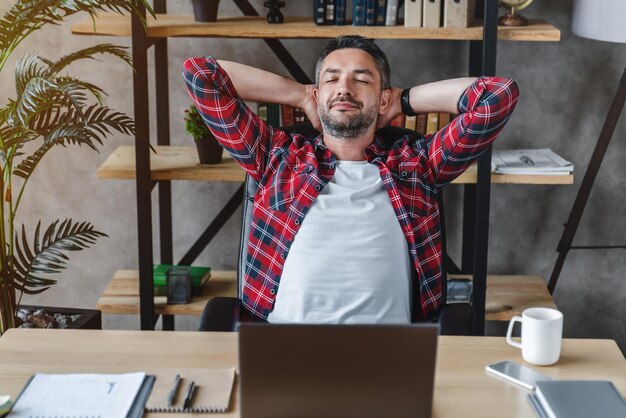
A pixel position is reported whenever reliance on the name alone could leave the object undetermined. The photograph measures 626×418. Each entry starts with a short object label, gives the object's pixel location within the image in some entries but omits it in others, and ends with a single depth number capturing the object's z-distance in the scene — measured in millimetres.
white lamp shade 2775
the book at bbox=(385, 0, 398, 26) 2867
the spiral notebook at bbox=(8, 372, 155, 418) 1509
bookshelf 2828
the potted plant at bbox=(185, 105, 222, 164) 3012
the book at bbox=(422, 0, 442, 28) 2834
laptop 1374
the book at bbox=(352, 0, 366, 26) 2859
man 2273
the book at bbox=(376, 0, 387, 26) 2869
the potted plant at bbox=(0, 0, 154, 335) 2557
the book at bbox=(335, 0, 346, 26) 2859
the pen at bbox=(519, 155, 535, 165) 3070
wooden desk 1593
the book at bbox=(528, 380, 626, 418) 1488
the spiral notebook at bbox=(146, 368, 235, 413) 1547
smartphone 1638
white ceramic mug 1697
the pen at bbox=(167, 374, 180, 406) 1559
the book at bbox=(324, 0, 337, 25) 2855
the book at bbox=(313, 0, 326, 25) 2850
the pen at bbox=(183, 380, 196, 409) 1553
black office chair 2109
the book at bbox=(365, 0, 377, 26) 2865
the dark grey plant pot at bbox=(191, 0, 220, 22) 2916
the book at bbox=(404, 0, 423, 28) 2855
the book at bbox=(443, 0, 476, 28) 2824
